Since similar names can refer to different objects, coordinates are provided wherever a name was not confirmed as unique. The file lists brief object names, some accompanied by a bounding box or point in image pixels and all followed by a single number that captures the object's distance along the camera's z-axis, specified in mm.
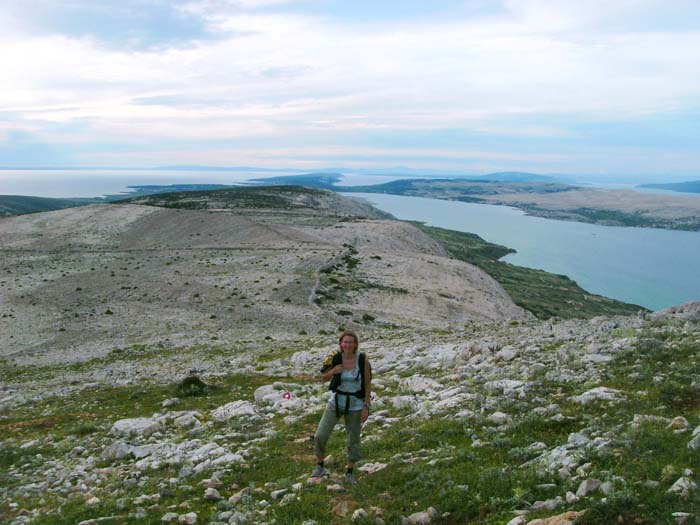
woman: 9867
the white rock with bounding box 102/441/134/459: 12555
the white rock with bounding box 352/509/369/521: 7989
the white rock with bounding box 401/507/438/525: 7742
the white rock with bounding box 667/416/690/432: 9116
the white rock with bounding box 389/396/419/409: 13835
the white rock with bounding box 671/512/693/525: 6328
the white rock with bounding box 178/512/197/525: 8523
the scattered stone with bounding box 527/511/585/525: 6715
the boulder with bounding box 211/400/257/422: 15055
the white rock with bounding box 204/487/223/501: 9391
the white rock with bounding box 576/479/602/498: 7379
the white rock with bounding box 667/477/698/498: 6902
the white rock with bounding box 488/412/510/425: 11041
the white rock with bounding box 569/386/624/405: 11414
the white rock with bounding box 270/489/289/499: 9202
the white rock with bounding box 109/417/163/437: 14242
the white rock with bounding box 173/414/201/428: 14617
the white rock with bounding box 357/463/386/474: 9866
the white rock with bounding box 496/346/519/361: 16359
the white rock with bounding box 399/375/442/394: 15258
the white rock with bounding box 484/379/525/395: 12914
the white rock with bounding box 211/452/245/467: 11211
